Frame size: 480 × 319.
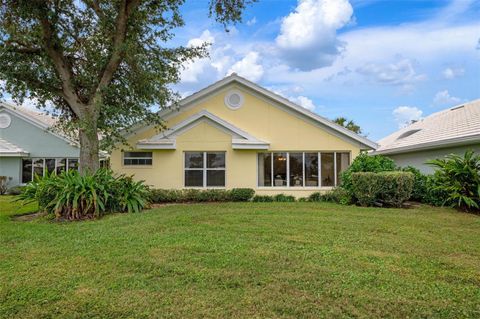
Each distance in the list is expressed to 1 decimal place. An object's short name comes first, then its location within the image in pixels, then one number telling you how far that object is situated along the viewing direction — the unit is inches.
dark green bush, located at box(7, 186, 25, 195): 798.0
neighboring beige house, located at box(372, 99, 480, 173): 539.8
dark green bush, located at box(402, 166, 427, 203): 551.2
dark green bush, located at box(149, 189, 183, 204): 569.9
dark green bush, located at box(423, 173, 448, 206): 509.0
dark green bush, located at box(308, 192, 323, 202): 612.3
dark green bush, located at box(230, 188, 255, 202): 588.1
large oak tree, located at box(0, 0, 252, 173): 478.6
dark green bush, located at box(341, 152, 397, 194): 542.0
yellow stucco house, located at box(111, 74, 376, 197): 613.9
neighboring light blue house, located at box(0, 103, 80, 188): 841.5
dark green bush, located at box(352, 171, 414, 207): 498.6
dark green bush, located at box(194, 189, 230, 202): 577.3
